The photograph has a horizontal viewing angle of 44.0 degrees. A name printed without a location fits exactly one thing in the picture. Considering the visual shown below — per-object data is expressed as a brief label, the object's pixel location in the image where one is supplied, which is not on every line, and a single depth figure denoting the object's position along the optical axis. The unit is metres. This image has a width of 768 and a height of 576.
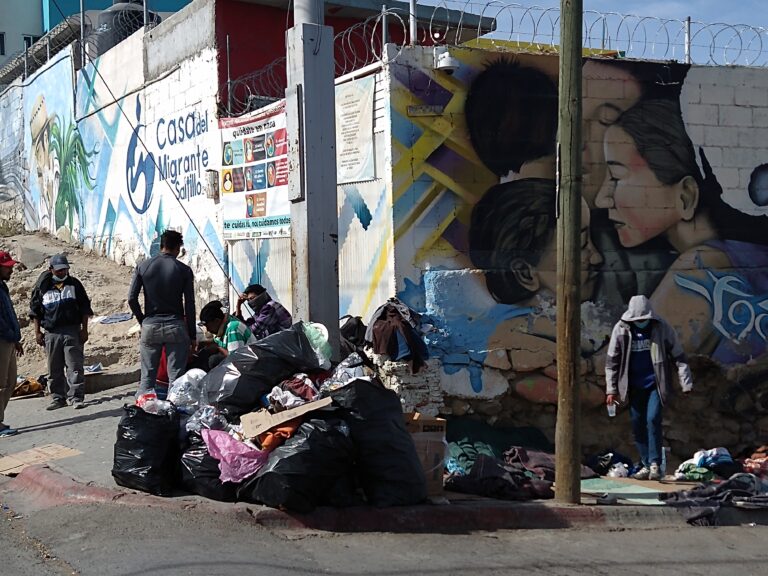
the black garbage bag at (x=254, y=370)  6.96
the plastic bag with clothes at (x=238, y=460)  6.40
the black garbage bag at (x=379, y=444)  6.50
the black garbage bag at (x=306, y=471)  6.17
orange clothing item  6.39
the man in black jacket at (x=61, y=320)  9.48
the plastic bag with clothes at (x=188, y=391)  7.35
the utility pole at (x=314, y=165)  7.96
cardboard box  7.03
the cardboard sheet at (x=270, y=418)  6.42
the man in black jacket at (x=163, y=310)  8.36
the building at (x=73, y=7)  28.47
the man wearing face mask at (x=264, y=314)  9.34
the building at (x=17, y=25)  35.29
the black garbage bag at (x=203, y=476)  6.47
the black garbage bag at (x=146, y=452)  6.59
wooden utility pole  6.99
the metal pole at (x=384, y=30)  9.04
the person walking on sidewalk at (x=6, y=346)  8.91
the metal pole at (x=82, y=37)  16.62
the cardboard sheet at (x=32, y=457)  7.70
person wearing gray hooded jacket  8.55
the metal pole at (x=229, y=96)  11.95
